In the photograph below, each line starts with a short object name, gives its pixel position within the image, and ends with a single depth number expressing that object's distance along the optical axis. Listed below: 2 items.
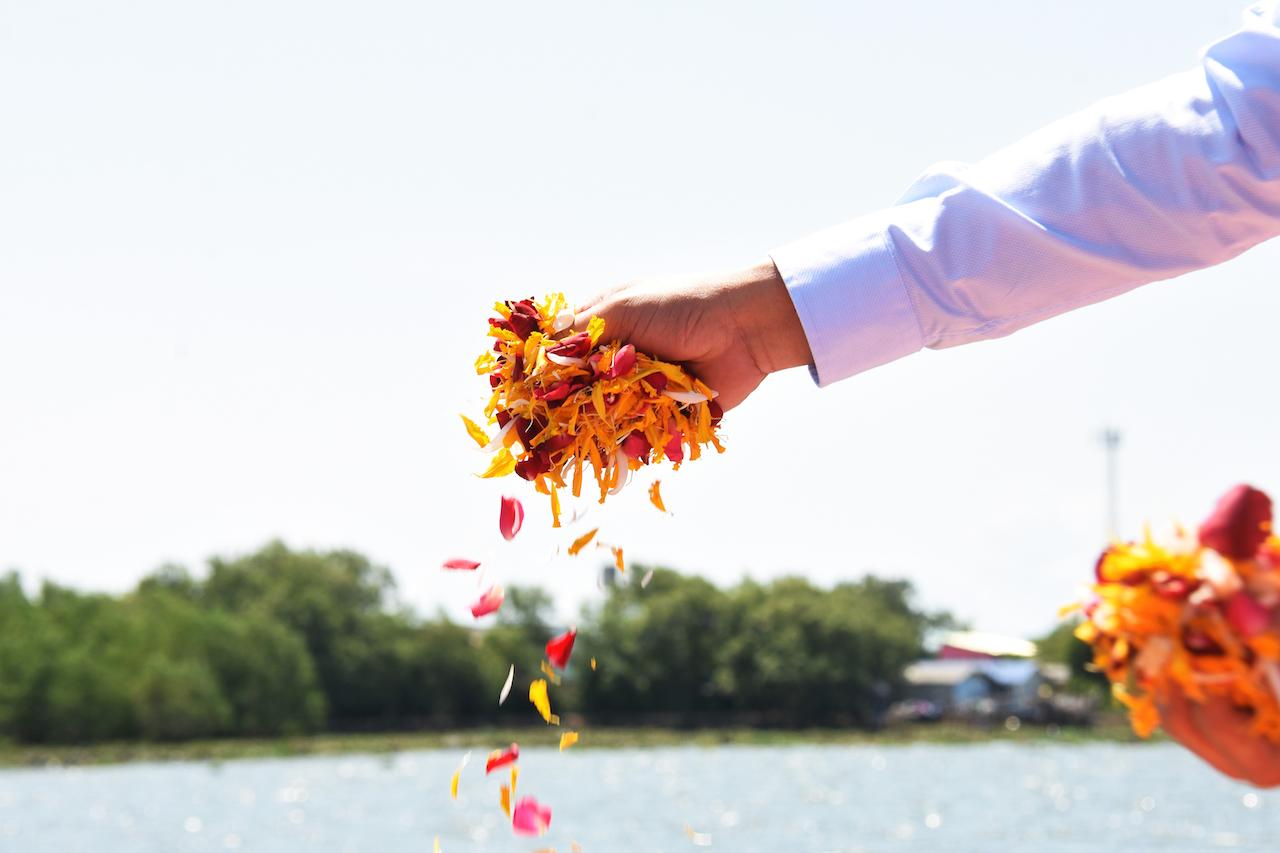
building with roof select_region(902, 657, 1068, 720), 82.56
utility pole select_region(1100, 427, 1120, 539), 72.64
